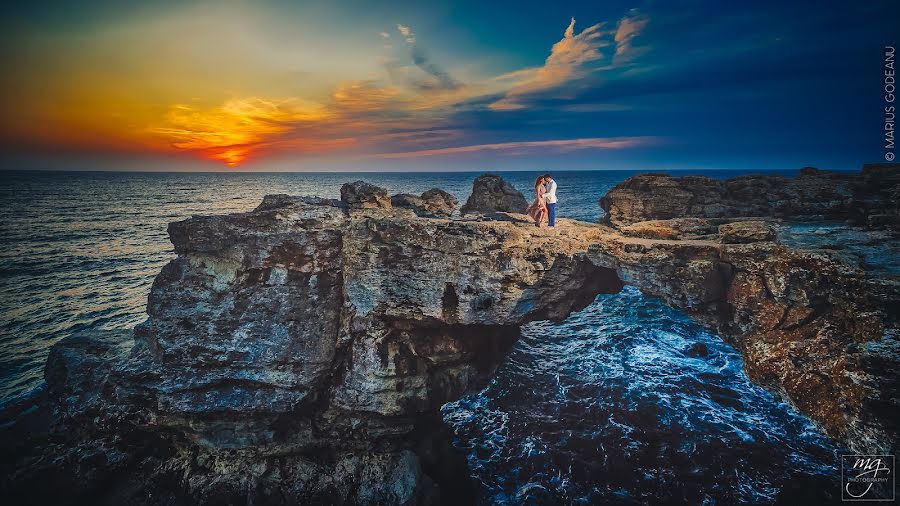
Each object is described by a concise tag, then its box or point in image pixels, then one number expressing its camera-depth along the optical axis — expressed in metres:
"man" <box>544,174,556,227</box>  17.14
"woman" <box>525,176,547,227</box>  17.22
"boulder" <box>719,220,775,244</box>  12.30
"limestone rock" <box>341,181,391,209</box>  17.80
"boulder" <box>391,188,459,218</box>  19.83
